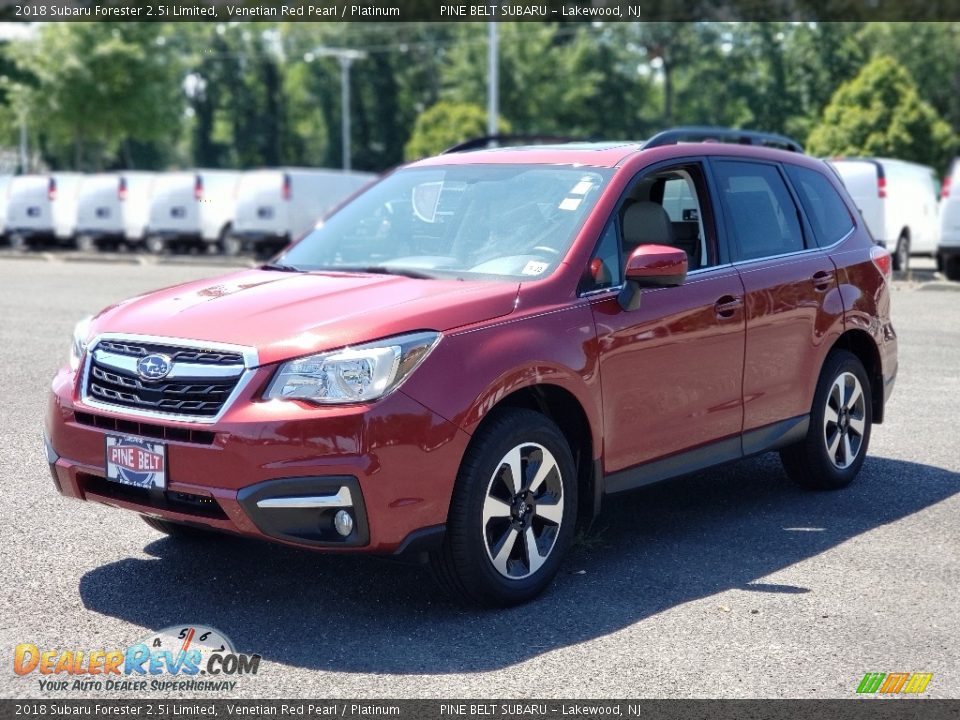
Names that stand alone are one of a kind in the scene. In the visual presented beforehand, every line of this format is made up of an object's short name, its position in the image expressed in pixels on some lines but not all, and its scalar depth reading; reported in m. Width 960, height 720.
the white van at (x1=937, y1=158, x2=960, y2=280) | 19.56
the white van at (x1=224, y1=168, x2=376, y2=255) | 27.61
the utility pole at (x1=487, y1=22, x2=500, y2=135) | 32.50
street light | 58.34
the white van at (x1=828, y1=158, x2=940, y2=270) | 21.11
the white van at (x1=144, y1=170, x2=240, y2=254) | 28.91
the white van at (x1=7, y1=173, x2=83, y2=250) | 31.25
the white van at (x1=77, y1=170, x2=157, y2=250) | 30.36
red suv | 4.67
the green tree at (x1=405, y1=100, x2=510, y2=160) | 52.47
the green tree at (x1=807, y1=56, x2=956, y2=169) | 33.59
